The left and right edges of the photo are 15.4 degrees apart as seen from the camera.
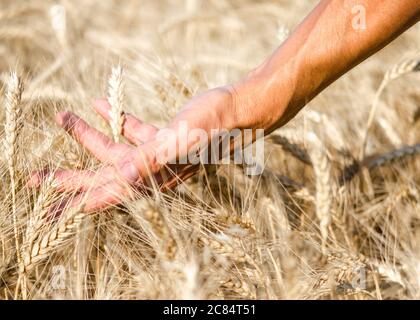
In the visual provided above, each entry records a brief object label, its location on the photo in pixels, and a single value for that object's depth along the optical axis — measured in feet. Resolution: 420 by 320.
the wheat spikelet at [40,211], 4.03
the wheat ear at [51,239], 3.95
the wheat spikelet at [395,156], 4.88
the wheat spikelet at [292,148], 4.79
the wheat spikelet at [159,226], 3.61
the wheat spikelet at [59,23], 6.05
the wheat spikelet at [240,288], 4.01
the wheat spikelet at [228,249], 4.00
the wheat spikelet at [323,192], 4.47
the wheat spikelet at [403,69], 4.87
